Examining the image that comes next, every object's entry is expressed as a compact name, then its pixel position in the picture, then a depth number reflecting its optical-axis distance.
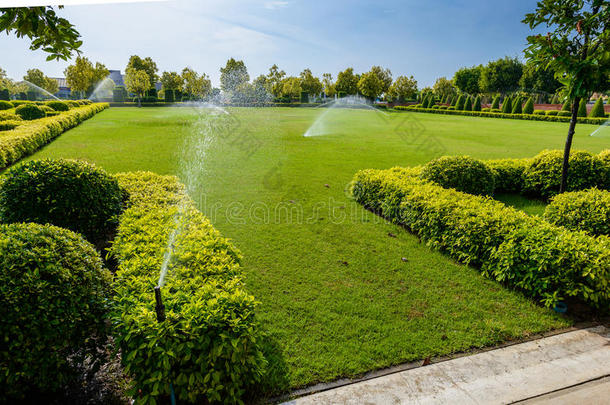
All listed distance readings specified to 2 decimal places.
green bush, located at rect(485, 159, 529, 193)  9.04
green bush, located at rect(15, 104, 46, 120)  18.88
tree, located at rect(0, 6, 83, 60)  2.68
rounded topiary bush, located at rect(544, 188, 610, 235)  5.26
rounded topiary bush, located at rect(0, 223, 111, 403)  2.34
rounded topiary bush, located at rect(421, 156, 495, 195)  7.37
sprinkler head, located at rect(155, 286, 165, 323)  2.26
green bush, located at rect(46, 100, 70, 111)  23.29
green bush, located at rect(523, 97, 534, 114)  20.13
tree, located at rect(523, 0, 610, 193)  4.28
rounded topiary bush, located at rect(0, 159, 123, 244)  4.23
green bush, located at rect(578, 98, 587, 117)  29.04
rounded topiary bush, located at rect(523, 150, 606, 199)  8.12
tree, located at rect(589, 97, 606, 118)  26.47
